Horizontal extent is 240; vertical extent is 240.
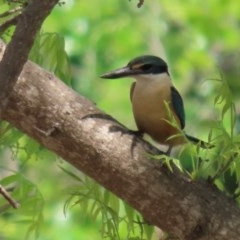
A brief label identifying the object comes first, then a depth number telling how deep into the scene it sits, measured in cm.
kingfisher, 851
